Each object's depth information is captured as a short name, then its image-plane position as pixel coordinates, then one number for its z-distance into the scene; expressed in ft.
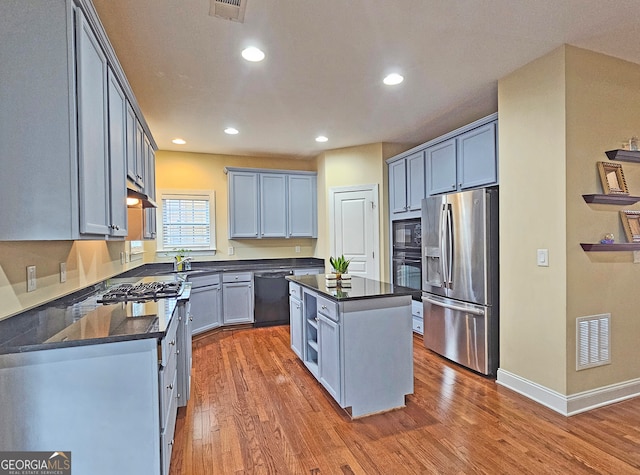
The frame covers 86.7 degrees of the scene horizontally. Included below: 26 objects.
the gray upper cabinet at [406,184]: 14.04
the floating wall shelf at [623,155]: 8.45
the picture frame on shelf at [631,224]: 8.70
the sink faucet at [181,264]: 15.75
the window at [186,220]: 16.85
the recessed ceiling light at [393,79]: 9.39
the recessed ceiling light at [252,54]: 7.94
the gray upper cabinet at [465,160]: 10.50
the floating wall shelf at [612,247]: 8.20
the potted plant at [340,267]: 10.16
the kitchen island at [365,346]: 8.04
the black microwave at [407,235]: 14.02
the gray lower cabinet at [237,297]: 16.11
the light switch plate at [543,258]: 8.50
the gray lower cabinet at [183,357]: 8.34
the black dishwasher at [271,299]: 16.62
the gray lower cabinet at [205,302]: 14.57
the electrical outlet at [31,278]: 5.86
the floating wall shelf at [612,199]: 8.21
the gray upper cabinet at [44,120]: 4.60
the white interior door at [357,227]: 16.51
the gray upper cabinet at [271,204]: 17.44
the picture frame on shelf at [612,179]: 8.43
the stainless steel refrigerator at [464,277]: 10.13
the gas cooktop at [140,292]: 7.89
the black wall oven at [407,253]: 13.97
